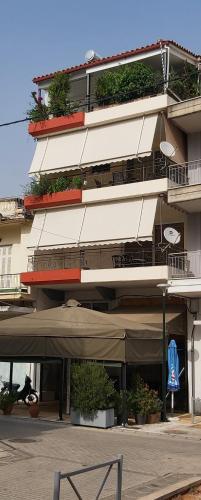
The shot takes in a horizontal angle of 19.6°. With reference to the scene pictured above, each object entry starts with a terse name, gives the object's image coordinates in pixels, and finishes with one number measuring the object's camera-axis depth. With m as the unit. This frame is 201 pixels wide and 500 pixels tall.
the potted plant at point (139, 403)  16.58
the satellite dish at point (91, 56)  24.67
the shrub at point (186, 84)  22.75
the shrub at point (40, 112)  24.86
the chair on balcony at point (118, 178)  23.58
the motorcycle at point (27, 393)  19.43
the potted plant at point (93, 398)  15.91
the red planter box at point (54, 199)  23.08
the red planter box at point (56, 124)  23.69
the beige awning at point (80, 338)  16.39
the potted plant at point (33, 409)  17.53
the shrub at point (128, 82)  22.70
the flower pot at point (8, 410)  18.10
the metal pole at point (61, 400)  17.02
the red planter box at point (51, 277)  22.11
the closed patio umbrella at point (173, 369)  18.42
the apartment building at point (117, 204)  21.12
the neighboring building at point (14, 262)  24.02
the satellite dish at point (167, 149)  20.39
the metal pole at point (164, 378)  17.27
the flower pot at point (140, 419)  16.66
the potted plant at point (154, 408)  16.78
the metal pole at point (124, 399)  16.22
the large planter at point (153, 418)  16.81
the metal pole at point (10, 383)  18.71
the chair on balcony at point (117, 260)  22.90
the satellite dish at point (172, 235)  19.58
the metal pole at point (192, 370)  19.25
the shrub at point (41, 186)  24.09
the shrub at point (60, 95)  24.51
